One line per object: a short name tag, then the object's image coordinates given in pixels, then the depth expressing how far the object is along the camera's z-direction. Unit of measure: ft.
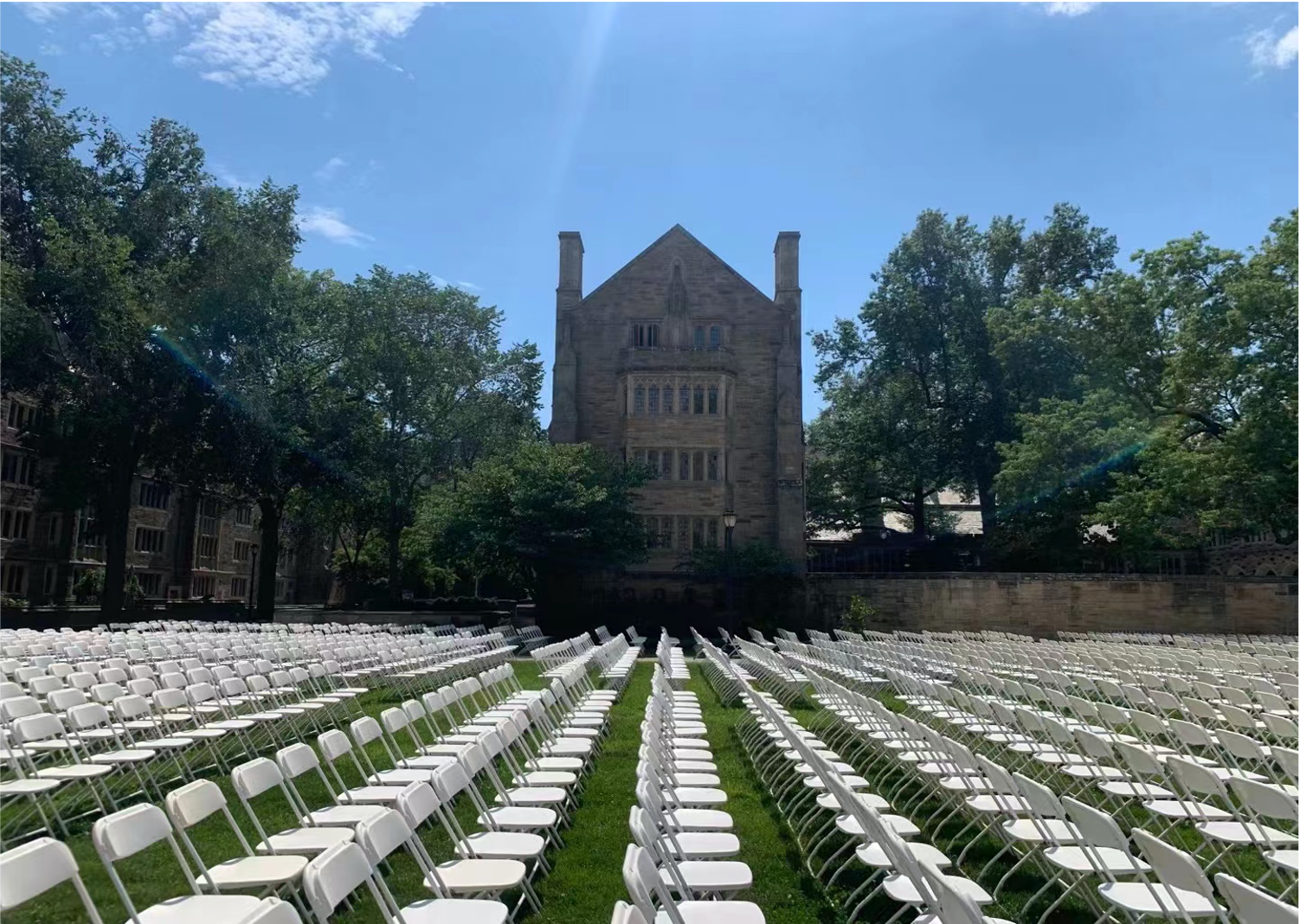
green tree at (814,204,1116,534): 141.69
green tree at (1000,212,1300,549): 86.84
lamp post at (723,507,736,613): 82.07
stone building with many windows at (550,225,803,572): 117.60
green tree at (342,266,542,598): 118.01
